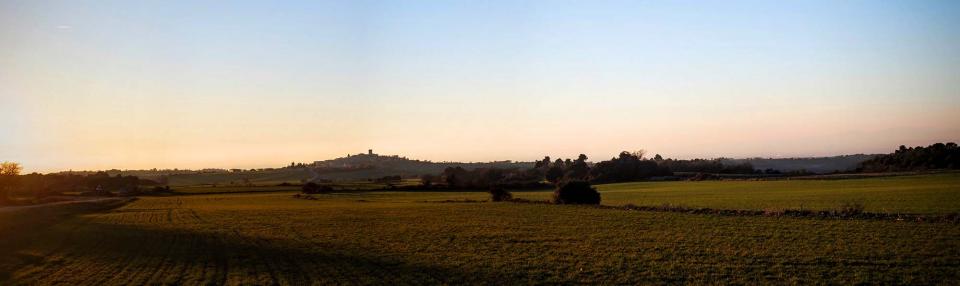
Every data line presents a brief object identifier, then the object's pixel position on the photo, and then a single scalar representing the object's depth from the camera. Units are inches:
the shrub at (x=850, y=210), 1377.1
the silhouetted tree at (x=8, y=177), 3682.8
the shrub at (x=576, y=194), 2250.2
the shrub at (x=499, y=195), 2694.4
